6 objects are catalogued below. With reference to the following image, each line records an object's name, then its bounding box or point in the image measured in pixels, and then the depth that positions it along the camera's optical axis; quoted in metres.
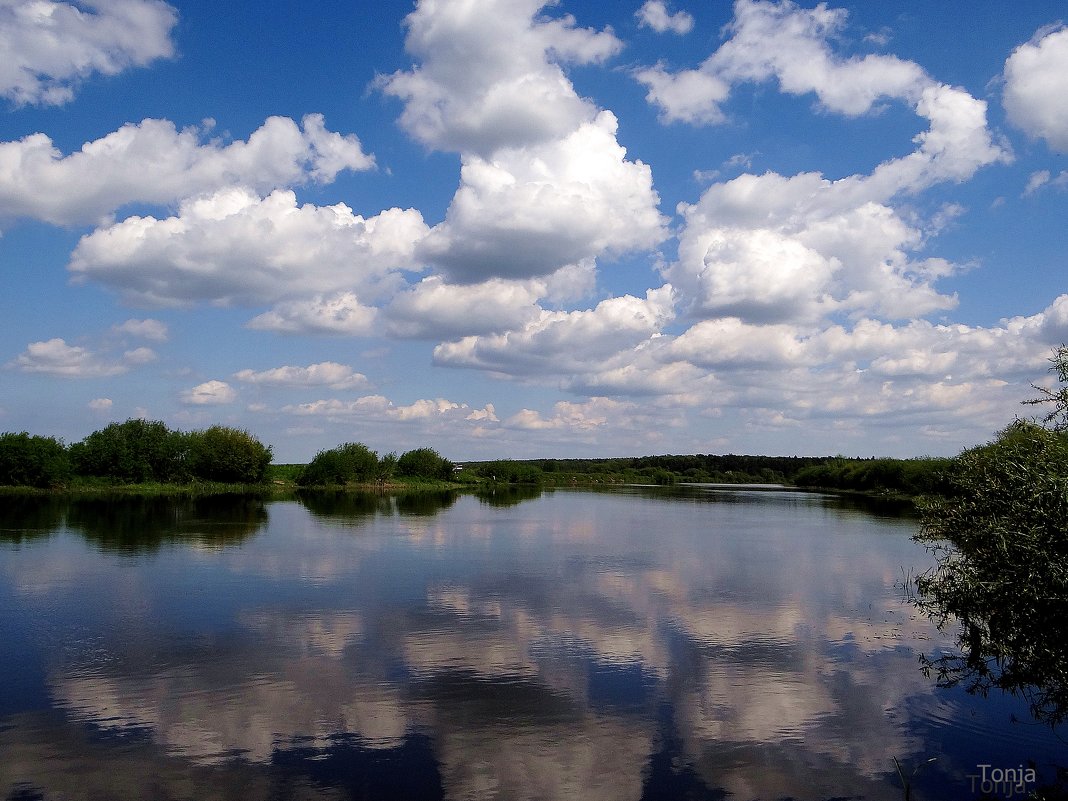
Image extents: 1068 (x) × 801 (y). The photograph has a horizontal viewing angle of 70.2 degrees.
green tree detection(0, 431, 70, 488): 79.50
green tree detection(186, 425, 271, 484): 103.56
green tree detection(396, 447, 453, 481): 143.88
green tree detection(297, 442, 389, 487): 122.06
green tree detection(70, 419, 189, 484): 92.62
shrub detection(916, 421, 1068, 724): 10.11
